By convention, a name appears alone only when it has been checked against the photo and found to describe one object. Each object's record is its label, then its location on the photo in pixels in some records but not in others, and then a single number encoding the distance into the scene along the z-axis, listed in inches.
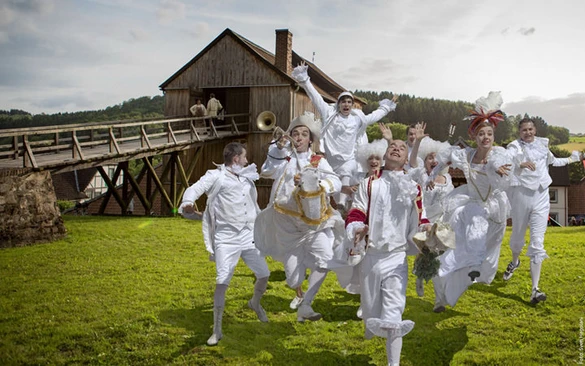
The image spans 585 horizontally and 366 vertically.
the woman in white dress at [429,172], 222.8
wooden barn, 893.8
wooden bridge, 533.0
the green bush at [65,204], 1325.0
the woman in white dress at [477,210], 241.3
